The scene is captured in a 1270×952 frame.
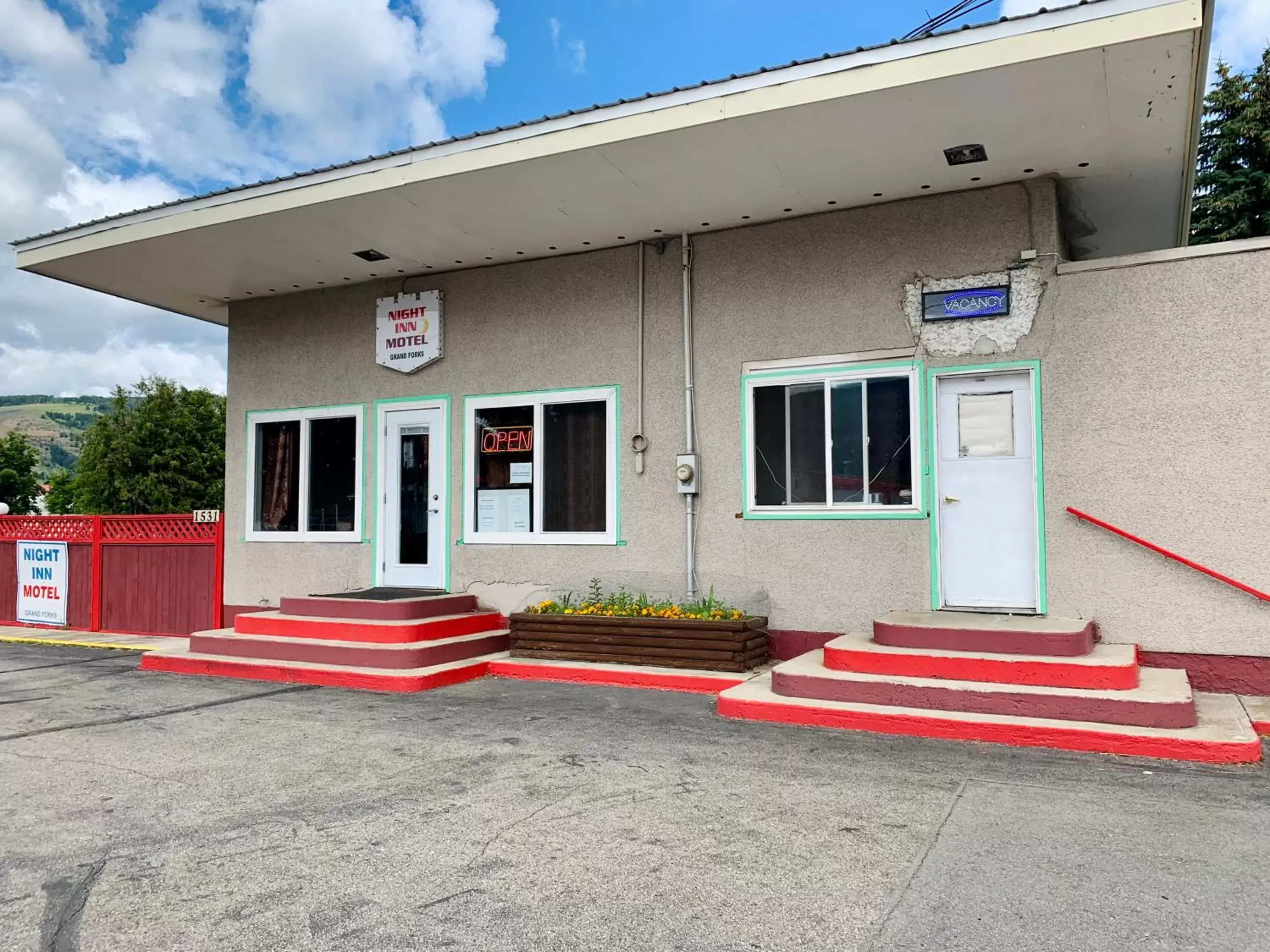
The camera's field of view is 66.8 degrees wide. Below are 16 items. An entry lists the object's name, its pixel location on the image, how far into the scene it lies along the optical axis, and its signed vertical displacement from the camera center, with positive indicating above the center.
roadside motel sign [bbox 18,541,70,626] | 13.32 -0.86
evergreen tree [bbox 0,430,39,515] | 55.12 +2.83
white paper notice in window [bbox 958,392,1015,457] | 8.00 +0.78
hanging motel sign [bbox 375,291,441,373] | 10.73 +2.14
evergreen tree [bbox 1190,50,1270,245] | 21.48 +8.17
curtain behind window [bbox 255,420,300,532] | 11.72 +0.54
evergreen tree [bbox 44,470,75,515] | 51.81 +1.50
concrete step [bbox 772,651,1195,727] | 5.92 -1.18
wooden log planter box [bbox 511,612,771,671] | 8.25 -1.09
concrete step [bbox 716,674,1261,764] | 5.60 -1.33
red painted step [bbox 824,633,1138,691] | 6.30 -1.02
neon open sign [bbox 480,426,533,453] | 10.30 +0.86
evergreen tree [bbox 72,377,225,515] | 38.59 +2.57
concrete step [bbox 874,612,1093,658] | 6.67 -0.83
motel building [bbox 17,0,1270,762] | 6.64 +1.21
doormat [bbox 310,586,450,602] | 10.01 -0.79
